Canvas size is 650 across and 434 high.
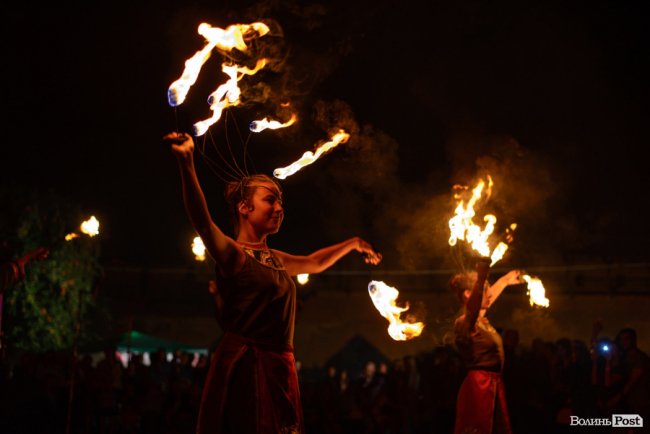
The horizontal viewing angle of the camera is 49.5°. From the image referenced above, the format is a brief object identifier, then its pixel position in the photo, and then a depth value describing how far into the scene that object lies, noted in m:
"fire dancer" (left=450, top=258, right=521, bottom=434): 5.91
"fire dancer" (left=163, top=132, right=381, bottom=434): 3.39
